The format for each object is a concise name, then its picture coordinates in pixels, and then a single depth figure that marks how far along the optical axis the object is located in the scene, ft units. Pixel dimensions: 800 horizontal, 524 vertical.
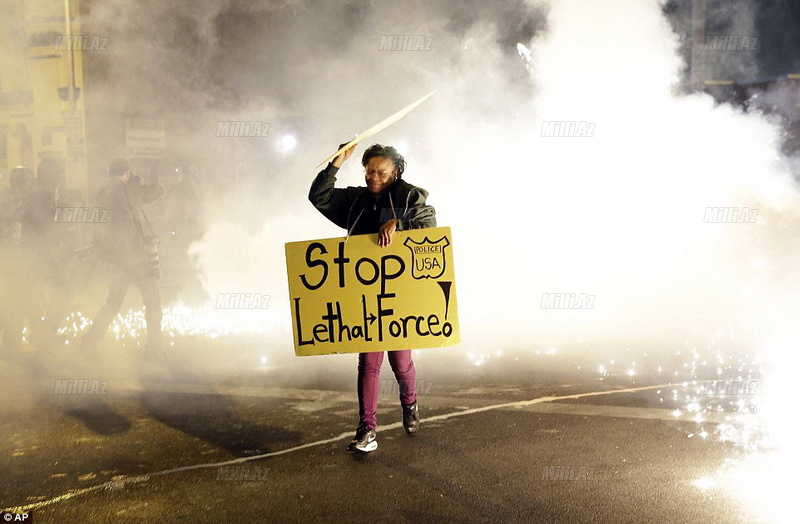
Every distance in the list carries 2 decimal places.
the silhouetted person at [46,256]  29.66
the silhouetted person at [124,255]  27.48
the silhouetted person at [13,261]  28.55
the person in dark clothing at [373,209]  15.84
